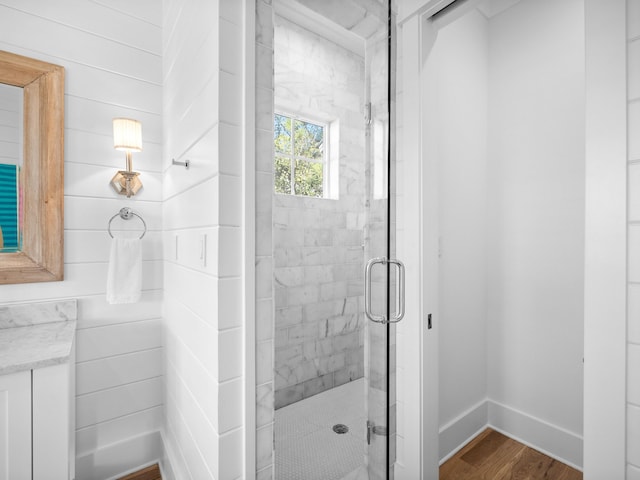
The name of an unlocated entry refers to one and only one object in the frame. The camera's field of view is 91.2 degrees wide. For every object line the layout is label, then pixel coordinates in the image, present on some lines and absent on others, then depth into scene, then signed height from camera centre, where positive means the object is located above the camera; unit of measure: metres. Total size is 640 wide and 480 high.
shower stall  1.72 -0.11
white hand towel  1.45 -0.16
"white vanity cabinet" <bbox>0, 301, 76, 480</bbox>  0.97 -0.56
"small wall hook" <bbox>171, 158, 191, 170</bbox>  1.11 +0.27
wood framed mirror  1.38 +0.29
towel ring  1.54 +0.11
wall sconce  1.44 +0.43
